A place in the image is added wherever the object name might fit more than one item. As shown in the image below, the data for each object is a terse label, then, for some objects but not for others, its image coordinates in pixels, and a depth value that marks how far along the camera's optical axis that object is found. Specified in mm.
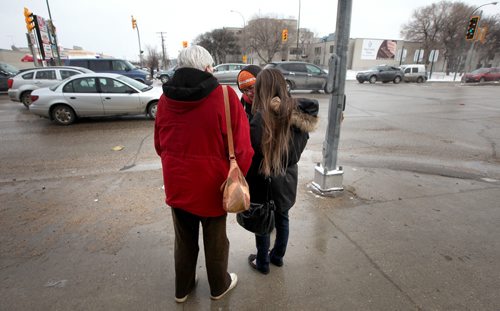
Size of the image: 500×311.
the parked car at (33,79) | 11047
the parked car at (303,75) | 16266
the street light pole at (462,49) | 45794
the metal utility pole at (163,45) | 68156
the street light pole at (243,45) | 54759
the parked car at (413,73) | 28594
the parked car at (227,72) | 21516
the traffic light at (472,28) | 22047
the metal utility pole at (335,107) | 3244
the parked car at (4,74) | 15462
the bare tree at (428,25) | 47031
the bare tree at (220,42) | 60844
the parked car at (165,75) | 25475
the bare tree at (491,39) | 46938
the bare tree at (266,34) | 54656
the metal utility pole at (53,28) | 21388
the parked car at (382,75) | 26744
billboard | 55094
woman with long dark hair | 1894
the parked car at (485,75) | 28625
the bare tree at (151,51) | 71856
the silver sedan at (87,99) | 8070
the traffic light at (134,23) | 32594
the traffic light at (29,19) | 16031
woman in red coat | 1563
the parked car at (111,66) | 16344
